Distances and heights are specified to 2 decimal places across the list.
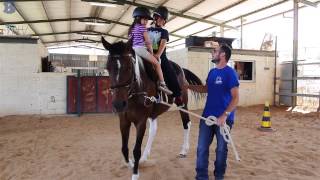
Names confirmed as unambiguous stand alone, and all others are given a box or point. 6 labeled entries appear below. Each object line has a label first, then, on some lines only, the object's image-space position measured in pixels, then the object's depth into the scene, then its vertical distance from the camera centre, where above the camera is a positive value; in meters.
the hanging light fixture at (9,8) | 12.34 +3.24
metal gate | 9.49 -0.41
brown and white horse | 2.84 -0.09
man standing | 2.77 -0.23
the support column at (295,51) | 11.27 +1.22
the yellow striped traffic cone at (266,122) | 6.73 -0.93
